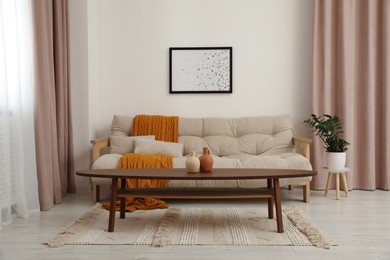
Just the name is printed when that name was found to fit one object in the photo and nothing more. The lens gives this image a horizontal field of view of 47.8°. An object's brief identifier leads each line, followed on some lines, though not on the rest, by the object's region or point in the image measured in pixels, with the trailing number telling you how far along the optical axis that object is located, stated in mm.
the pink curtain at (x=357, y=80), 4652
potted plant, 4227
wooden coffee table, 2875
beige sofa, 4270
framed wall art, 4926
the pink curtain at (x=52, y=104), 3705
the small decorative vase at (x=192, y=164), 3080
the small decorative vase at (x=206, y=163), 3115
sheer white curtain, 3246
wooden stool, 4211
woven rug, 2760
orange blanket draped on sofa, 3762
